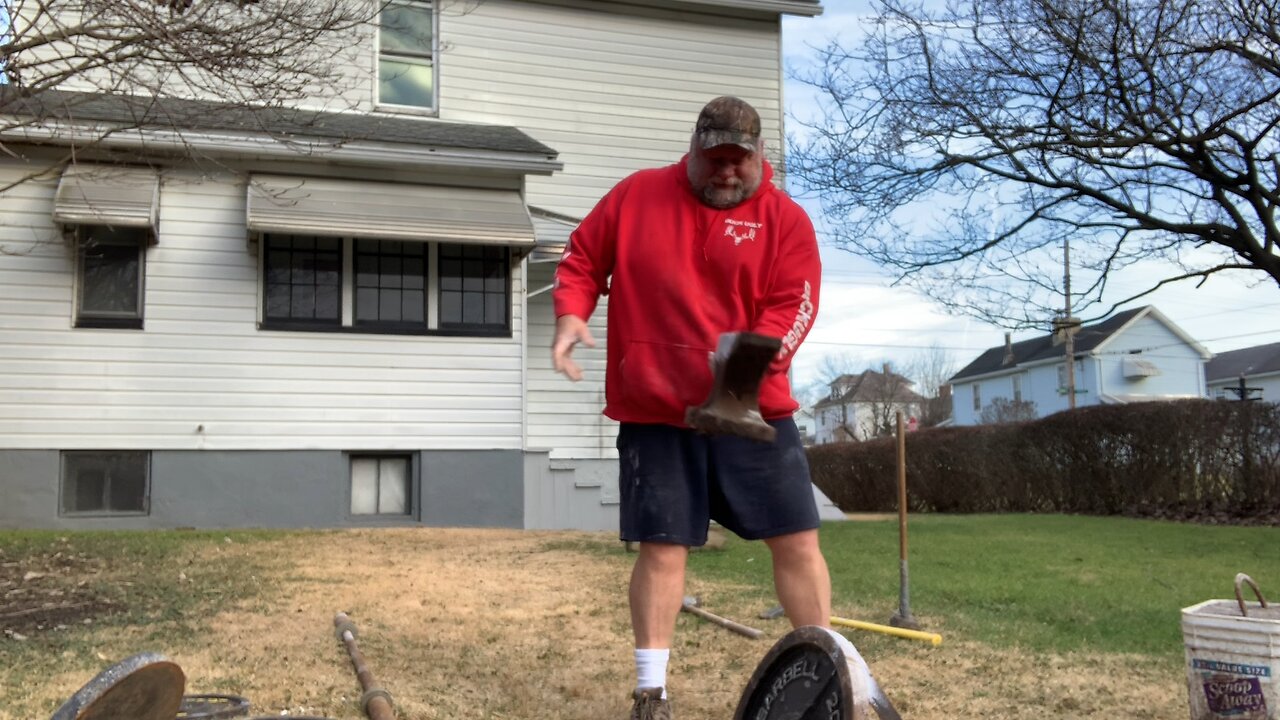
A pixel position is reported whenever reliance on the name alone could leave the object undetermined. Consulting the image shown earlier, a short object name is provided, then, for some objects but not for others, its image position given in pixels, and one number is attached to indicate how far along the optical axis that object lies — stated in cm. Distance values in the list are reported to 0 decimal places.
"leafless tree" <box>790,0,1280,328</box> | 984
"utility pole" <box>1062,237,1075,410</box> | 1121
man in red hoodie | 304
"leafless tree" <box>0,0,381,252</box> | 549
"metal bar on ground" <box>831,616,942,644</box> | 459
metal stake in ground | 495
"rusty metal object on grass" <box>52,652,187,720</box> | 245
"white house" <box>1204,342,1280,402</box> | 4584
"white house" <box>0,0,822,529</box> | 998
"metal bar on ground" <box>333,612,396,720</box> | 338
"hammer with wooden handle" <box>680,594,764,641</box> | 473
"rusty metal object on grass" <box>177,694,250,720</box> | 325
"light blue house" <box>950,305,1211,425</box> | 4638
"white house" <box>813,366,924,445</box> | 6000
